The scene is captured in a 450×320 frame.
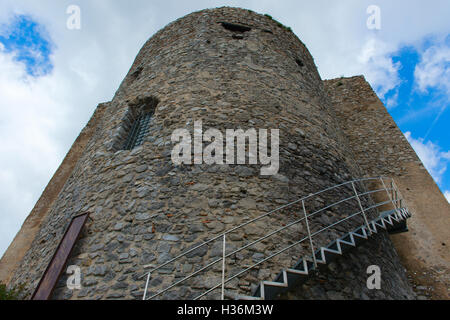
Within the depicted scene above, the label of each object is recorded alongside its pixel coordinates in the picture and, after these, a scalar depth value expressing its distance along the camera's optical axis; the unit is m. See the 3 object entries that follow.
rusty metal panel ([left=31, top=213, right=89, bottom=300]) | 3.92
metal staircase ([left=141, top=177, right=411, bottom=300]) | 3.37
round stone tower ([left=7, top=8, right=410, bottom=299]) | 3.85
